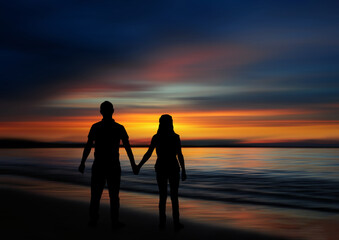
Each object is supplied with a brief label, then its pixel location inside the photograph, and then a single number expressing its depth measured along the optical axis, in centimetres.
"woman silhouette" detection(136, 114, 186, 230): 785
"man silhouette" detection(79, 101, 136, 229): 770
